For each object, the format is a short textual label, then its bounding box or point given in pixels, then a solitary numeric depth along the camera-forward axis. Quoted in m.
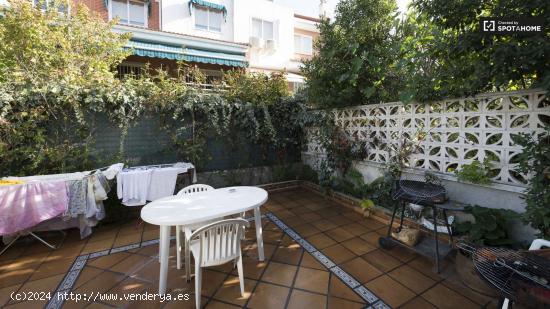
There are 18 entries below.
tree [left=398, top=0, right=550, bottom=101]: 2.17
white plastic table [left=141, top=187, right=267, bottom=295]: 2.24
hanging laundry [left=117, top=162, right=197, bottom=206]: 3.77
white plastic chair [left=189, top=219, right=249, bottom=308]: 2.04
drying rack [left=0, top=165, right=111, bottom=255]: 3.17
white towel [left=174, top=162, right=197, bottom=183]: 4.25
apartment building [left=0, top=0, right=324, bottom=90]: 7.86
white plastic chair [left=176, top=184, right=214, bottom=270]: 2.34
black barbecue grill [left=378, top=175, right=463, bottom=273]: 2.58
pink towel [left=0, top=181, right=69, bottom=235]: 2.82
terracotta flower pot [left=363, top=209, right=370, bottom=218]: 4.13
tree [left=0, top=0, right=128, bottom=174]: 3.83
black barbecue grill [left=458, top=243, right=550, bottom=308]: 1.34
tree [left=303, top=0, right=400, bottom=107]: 4.34
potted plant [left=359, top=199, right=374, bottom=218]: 4.07
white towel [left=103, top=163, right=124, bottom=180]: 3.67
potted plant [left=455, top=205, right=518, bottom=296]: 2.38
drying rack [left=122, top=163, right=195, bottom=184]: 4.42
